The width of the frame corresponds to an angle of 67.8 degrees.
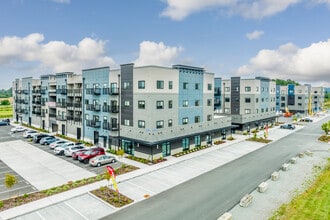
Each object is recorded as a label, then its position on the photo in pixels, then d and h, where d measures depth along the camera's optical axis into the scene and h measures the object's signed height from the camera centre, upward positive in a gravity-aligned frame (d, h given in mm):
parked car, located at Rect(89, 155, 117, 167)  33009 -8409
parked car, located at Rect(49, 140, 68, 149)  42469 -7861
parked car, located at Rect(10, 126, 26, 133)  60284 -7730
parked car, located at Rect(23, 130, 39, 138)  53000 -7670
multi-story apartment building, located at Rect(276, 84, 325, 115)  103000 +263
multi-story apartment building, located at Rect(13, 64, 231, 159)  36719 -1683
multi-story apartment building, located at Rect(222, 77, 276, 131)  61125 -420
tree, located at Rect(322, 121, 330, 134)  56803 -6352
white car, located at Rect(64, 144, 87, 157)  37516 -7883
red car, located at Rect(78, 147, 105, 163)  34750 -8016
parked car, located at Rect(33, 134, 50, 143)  47438 -7621
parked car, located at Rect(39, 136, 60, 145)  45875 -7807
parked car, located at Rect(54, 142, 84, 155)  38844 -7933
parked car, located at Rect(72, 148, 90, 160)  35875 -8095
